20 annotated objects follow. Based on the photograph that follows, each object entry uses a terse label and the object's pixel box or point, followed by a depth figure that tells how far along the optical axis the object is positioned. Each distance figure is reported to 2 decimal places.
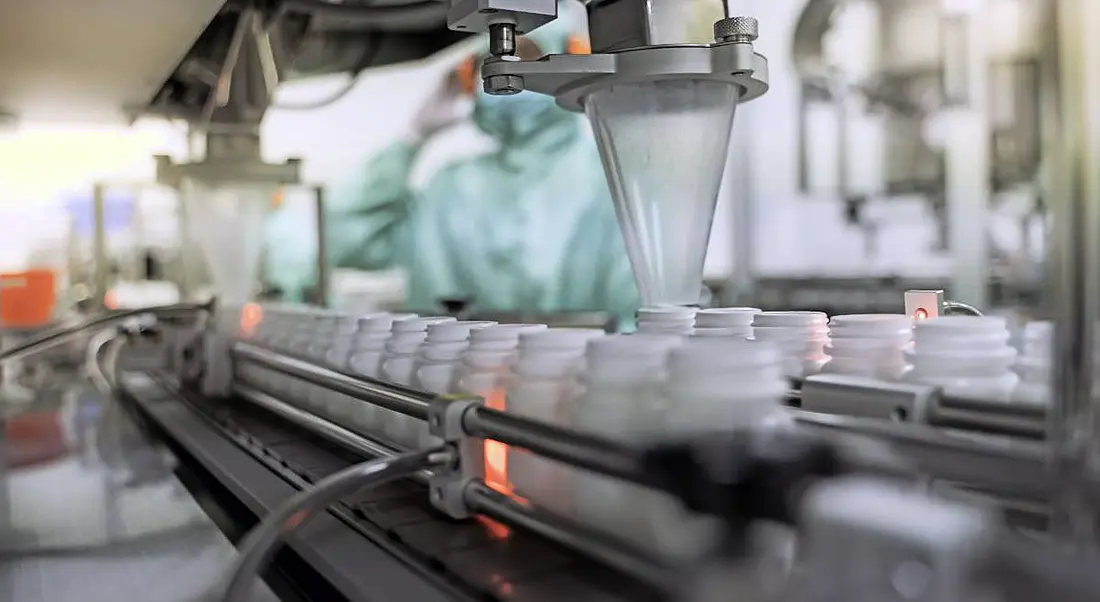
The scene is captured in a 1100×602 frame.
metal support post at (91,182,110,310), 2.04
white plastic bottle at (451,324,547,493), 0.61
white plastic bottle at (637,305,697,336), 0.67
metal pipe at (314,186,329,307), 2.07
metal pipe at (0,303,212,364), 1.36
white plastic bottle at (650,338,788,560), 0.42
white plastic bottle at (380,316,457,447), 0.73
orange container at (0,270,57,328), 2.11
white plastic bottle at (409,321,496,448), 0.68
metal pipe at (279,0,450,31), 1.41
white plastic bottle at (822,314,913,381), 0.55
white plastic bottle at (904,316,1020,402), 0.50
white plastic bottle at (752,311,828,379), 0.59
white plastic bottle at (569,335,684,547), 0.46
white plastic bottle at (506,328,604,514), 0.53
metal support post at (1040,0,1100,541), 0.26
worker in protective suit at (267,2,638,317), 4.35
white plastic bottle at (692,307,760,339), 0.64
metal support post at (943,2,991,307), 2.62
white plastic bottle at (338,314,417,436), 0.79
